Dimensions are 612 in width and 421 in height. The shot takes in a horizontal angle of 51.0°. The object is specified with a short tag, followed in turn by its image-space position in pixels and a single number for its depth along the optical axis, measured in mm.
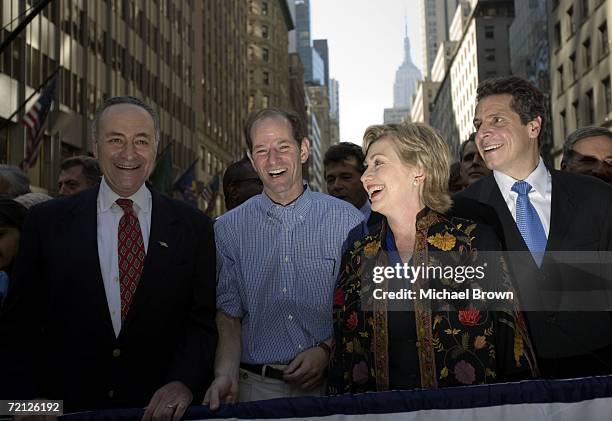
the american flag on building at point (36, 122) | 17095
